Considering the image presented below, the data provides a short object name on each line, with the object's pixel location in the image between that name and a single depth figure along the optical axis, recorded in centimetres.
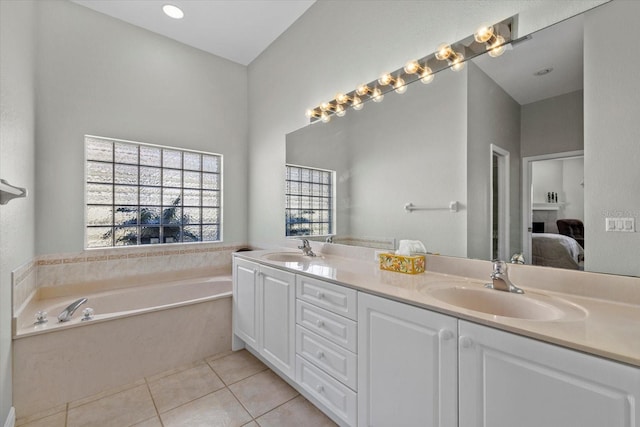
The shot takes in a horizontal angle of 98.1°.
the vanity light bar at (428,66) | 142
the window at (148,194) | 264
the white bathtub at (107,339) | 178
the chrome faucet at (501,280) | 126
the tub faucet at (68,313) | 192
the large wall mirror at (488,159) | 124
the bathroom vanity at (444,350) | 76
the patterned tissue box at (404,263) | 163
